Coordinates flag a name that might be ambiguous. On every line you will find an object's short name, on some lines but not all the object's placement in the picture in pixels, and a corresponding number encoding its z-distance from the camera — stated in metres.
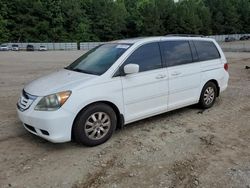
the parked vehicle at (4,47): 32.51
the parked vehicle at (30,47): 34.76
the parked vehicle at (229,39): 53.69
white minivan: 2.94
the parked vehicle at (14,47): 34.50
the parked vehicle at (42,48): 35.50
